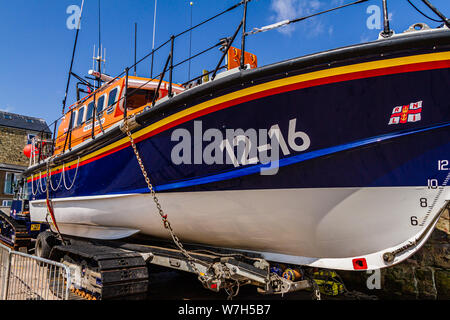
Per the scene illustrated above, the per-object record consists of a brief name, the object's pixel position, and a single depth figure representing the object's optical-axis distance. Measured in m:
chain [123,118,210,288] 3.21
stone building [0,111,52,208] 20.55
